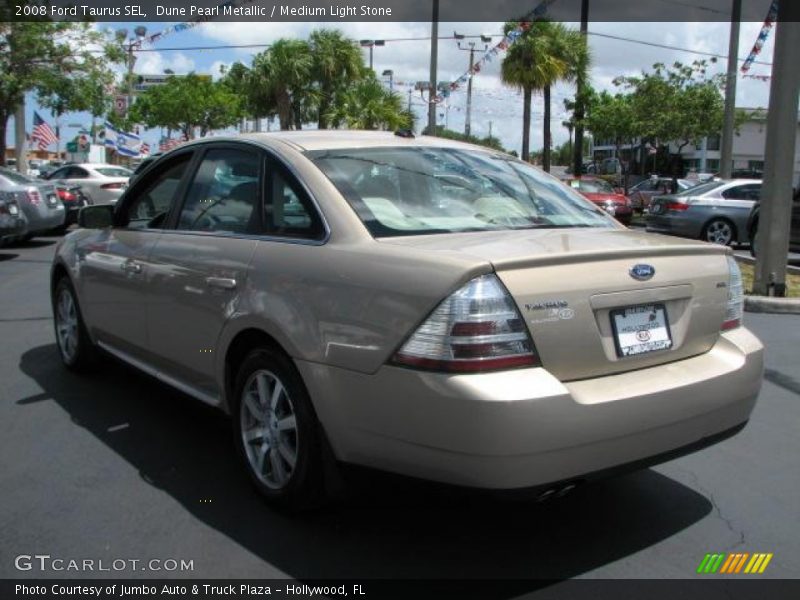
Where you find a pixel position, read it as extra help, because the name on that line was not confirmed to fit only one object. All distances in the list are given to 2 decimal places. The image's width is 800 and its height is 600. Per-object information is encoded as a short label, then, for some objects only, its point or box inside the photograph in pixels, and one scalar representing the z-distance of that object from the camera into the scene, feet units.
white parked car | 63.26
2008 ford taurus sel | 9.00
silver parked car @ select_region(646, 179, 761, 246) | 49.96
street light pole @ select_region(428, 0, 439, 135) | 71.61
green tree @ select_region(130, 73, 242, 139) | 163.43
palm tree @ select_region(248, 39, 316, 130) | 107.86
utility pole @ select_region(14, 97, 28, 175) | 83.87
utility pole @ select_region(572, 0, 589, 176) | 91.20
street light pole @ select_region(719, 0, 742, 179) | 60.95
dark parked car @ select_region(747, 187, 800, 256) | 42.42
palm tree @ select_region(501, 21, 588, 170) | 94.94
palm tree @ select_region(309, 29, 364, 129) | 108.88
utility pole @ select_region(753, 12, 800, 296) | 28.68
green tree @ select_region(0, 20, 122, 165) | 63.87
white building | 222.07
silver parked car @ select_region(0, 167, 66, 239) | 45.14
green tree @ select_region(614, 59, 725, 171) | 105.81
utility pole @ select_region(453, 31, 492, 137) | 137.03
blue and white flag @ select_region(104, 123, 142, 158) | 142.92
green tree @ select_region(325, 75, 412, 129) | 107.04
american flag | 140.15
